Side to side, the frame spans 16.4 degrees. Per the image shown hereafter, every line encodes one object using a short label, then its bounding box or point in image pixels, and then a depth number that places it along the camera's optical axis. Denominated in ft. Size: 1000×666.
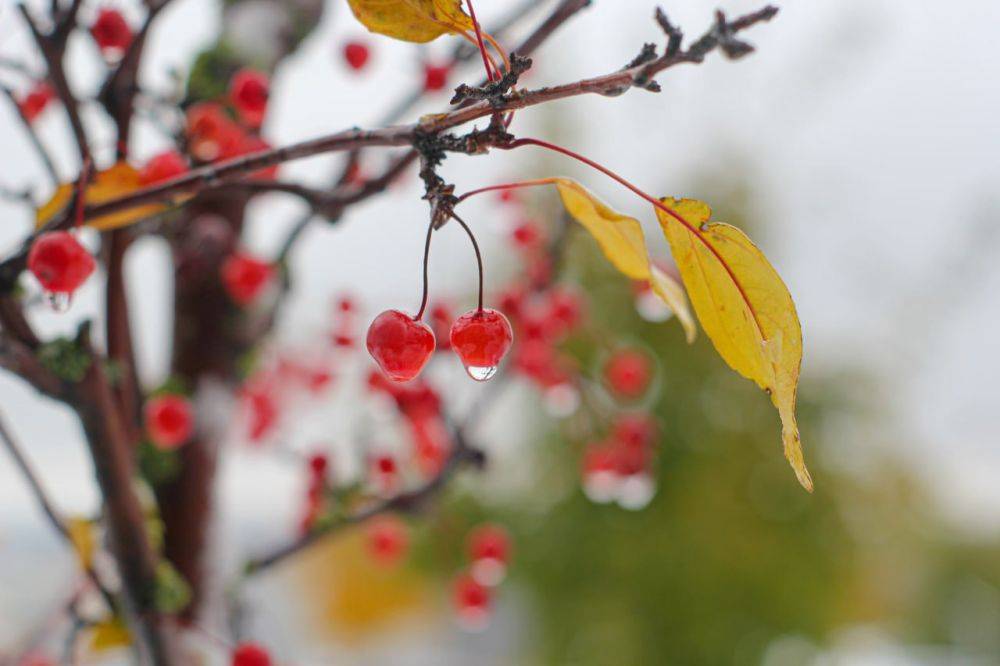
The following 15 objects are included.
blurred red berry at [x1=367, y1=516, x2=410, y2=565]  3.14
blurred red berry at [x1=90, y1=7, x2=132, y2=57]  2.01
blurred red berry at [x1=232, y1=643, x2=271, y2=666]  2.05
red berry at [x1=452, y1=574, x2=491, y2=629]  2.93
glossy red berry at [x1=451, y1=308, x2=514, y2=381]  1.76
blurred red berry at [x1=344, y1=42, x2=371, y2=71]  2.21
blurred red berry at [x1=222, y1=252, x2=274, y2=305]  2.24
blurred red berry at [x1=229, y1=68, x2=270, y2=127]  2.03
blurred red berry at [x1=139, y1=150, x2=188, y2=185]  1.94
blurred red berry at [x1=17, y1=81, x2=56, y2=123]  2.20
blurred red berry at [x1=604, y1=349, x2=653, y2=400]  3.00
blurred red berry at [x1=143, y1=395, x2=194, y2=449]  2.19
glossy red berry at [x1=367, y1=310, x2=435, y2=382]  1.76
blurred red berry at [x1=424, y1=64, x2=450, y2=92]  2.15
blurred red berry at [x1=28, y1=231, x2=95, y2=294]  1.79
